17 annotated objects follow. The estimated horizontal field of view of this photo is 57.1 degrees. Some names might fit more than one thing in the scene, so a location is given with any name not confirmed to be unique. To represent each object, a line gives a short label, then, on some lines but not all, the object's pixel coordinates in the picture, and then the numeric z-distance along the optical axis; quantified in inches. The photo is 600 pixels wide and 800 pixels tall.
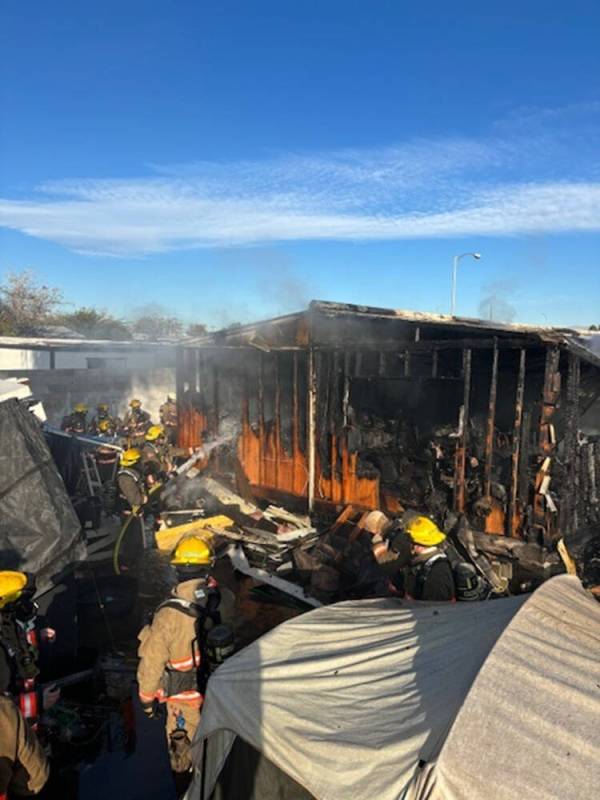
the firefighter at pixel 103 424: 669.3
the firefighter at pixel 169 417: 638.7
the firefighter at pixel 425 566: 206.4
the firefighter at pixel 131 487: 388.2
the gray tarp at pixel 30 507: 315.6
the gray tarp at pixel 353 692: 100.3
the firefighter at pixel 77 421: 644.1
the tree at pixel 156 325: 2277.3
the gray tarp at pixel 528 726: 85.8
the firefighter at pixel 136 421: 731.4
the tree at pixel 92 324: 1653.5
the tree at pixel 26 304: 1702.8
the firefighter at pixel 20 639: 162.4
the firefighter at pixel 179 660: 170.2
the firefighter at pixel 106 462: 487.2
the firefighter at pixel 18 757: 127.2
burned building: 316.8
